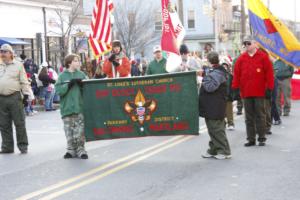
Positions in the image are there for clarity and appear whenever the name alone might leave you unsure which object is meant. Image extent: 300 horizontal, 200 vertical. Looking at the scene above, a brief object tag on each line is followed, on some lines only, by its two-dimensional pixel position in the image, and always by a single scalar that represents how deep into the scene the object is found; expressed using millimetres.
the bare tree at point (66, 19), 32962
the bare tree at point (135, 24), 47125
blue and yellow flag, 11641
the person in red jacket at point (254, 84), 10500
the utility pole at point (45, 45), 34594
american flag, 15172
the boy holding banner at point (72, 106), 9750
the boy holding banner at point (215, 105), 9344
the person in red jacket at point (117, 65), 12977
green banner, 9688
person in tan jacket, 10578
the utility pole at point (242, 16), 42184
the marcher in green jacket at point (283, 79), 15116
